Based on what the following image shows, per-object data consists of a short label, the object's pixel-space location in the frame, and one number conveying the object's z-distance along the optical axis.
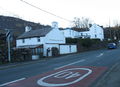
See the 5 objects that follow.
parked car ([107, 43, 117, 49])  28.19
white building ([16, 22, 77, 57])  21.54
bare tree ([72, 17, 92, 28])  59.05
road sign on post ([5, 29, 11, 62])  14.09
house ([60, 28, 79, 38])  43.03
